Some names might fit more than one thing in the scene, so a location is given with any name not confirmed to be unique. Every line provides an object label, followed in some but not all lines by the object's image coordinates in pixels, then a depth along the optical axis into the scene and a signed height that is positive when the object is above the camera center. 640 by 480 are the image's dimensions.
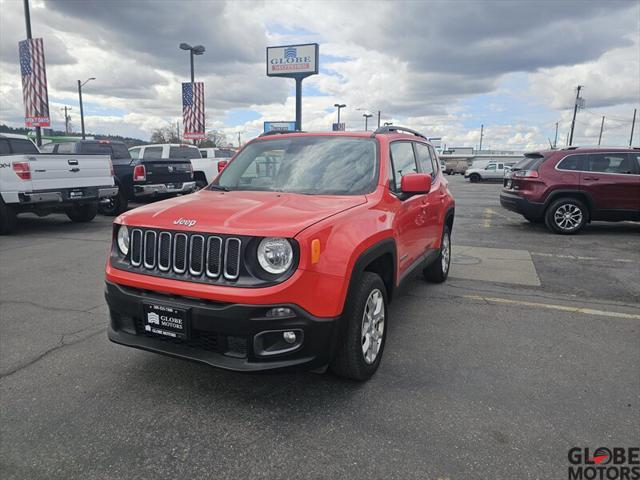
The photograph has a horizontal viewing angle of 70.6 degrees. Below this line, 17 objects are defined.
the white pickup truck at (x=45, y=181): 8.58 -0.57
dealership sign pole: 33.00 +7.06
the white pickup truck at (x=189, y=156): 14.90 -0.04
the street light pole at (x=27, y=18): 14.73 +4.31
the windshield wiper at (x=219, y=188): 3.98 -0.28
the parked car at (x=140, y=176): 11.85 -0.57
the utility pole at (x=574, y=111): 53.69 +6.43
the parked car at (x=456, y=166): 50.06 -0.48
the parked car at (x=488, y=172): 35.56 -0.72
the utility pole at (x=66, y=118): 67.56 +5.02
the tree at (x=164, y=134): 66.81 +3.11
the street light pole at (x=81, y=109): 36.06 +3.57
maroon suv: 9.22 -0.44
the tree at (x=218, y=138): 71.69 +3.01
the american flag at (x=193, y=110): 24.05 +2.42
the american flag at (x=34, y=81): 14.55 +2.28
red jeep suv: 2.59 -0.69
